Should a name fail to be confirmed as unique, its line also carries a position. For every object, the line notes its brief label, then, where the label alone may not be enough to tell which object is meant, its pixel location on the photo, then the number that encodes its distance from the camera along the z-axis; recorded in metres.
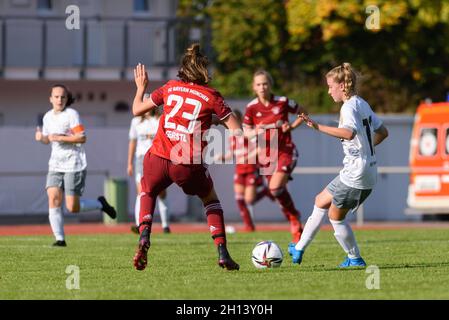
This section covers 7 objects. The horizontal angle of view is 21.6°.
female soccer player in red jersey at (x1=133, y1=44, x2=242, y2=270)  10.84
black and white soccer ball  11.41
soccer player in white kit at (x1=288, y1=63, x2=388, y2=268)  10.98
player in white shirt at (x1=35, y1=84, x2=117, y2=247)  14.74
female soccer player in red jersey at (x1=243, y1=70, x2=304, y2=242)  15.70
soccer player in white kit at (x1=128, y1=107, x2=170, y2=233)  18.31
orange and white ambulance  25.28
